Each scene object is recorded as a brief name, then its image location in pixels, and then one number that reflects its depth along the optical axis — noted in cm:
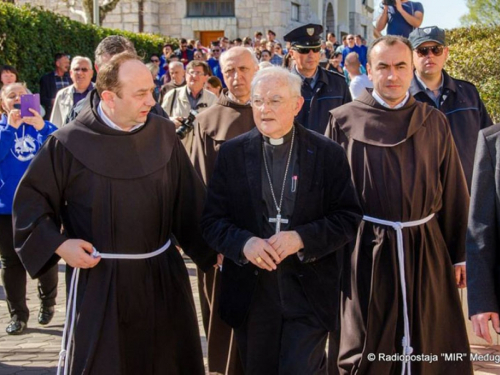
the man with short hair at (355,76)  1048
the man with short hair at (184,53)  2234
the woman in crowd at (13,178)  738
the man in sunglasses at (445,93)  618
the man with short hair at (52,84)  1521
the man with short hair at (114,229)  458
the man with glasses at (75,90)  953
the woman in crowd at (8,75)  1180
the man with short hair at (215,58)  1972
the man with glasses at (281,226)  452
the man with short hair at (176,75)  1352
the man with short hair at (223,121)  609
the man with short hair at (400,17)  874
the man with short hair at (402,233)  514
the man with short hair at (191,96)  968
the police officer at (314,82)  719
